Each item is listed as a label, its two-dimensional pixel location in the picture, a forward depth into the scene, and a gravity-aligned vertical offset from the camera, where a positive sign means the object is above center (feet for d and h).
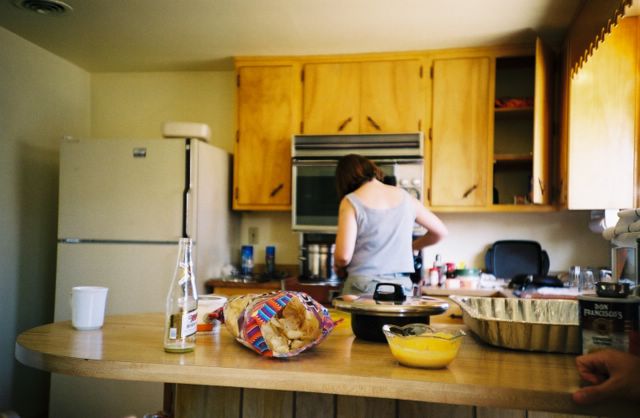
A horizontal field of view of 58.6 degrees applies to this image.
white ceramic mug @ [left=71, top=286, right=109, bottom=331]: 5.03 -0.84
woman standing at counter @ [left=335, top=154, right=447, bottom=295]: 7.61 -0.10
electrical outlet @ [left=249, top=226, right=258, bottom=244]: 13.12 -0.38
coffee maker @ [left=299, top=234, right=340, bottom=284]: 11.37 -0.84
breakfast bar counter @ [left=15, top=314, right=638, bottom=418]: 3.37 -1.00
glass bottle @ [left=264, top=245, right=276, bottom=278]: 12.40 -0.89
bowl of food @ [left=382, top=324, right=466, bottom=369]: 3.68 -0.82
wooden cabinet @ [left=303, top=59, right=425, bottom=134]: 11.35 +2.51
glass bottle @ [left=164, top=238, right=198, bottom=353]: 4.12 -0.68
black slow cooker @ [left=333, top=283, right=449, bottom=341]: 4.33 -0.67
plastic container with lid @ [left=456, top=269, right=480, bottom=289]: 10.78 -1.03
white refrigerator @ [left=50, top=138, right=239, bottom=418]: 10.75 +0.00
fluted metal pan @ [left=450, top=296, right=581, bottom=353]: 4.09 -0.78
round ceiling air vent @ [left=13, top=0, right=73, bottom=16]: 9.37 +3.46
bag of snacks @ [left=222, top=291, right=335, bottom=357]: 3.92 -0.74
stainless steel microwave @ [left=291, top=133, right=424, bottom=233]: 11.00 +1.09
